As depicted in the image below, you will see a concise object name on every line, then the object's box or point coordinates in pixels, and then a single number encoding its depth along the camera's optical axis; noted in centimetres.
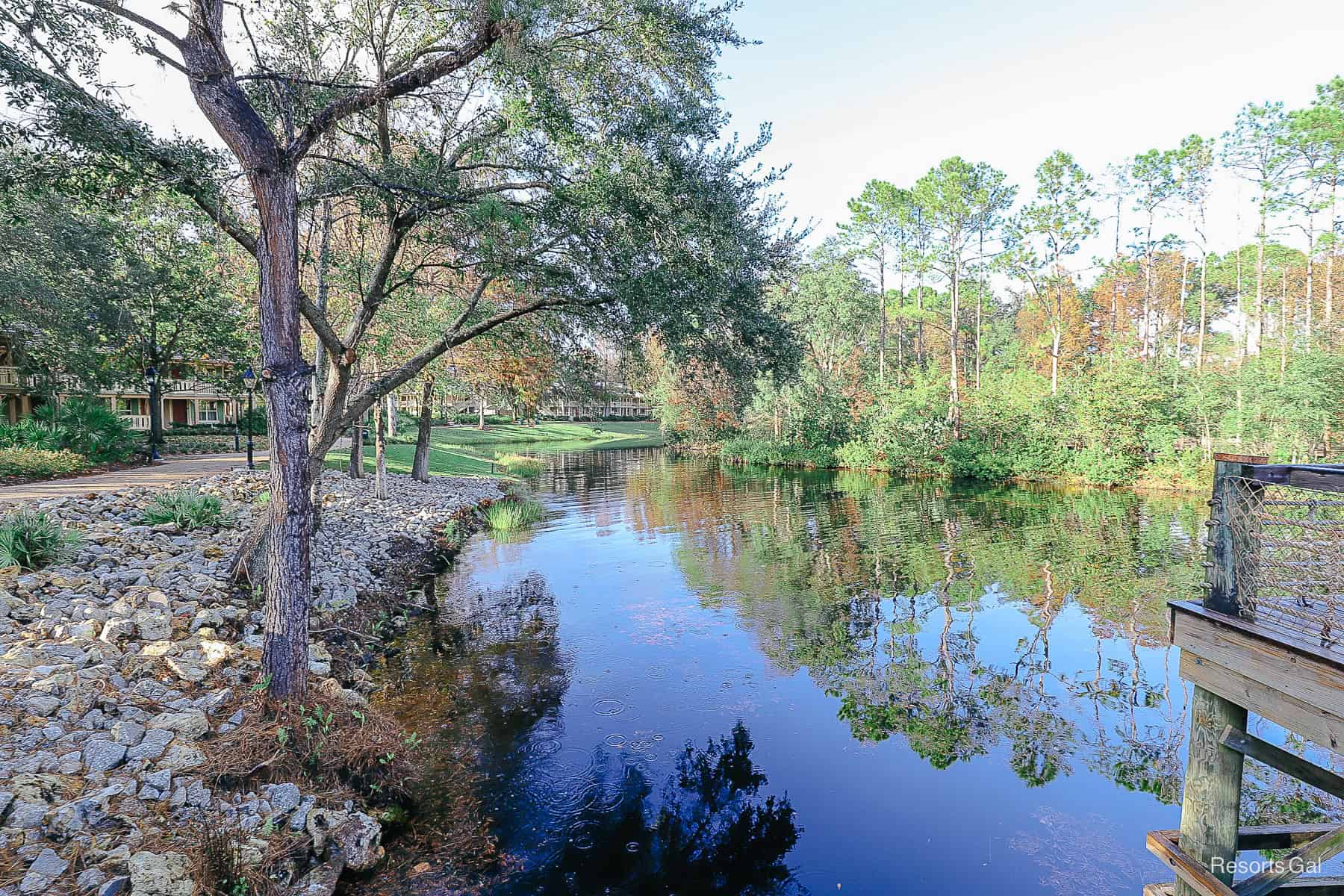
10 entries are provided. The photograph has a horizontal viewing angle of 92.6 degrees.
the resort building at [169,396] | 2933
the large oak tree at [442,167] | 668
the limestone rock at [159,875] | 435
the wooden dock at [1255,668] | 381
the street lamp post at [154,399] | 2344
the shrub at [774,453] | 3869
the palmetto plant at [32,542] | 819
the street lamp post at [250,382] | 1948
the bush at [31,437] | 1666
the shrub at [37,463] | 1496
